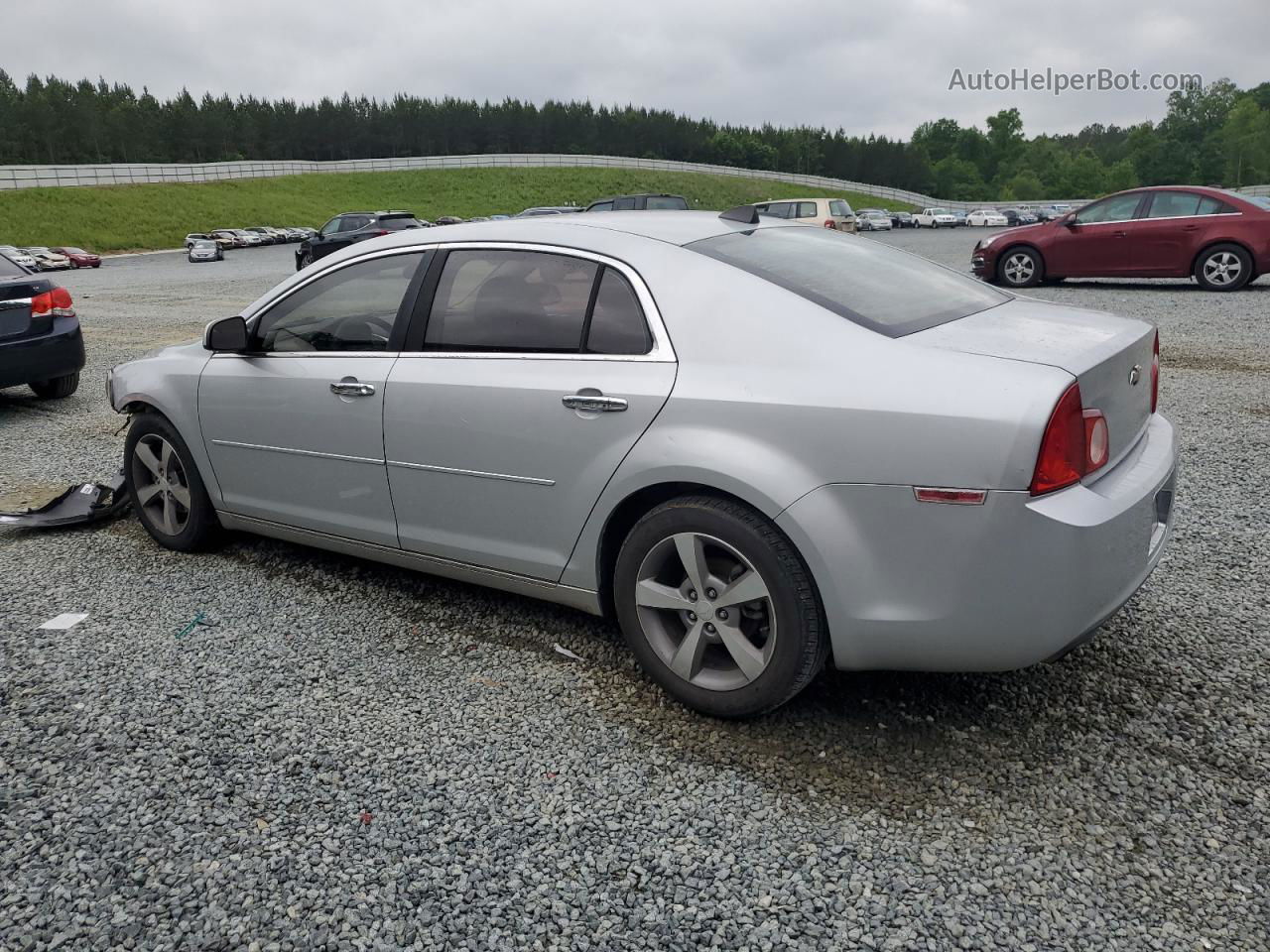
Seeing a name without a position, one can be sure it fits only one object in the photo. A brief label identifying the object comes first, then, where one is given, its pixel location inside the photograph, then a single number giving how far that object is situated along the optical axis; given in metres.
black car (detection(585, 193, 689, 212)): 24.19
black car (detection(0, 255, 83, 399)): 7.95
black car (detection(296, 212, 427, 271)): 25.31
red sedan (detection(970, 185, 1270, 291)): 13.09
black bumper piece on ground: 5.22
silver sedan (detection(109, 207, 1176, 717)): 2.54
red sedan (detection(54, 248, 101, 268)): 44.37
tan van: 26.41
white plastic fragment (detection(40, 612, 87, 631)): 3.95
